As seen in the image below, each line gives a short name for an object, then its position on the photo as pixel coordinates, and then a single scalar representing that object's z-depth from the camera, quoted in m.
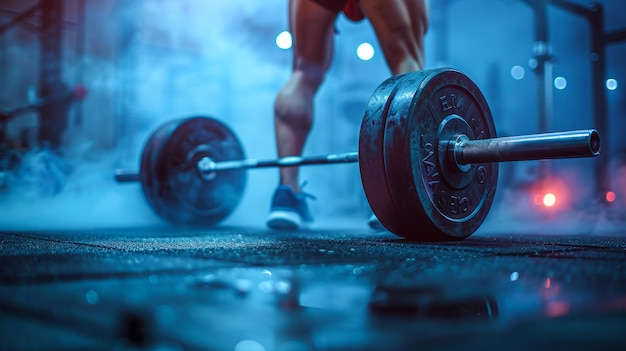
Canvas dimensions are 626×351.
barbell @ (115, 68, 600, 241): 1.20
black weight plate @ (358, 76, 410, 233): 1.24
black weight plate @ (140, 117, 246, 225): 2.36
